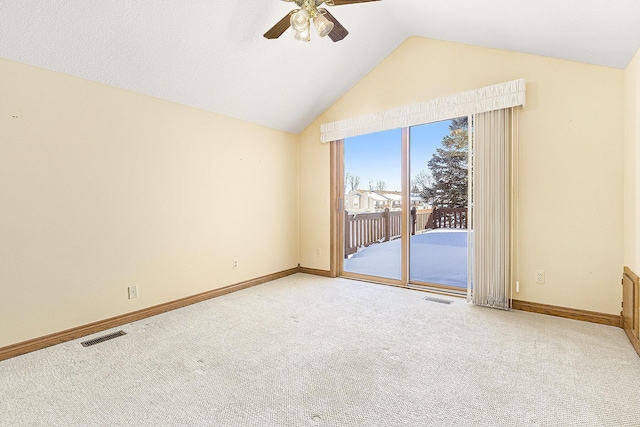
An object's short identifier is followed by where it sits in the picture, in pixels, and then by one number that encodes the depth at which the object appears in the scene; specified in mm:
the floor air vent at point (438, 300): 3285
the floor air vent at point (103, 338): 2379
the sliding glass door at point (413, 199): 3656
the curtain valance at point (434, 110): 2977
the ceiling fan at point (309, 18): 2076
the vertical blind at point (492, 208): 3025
